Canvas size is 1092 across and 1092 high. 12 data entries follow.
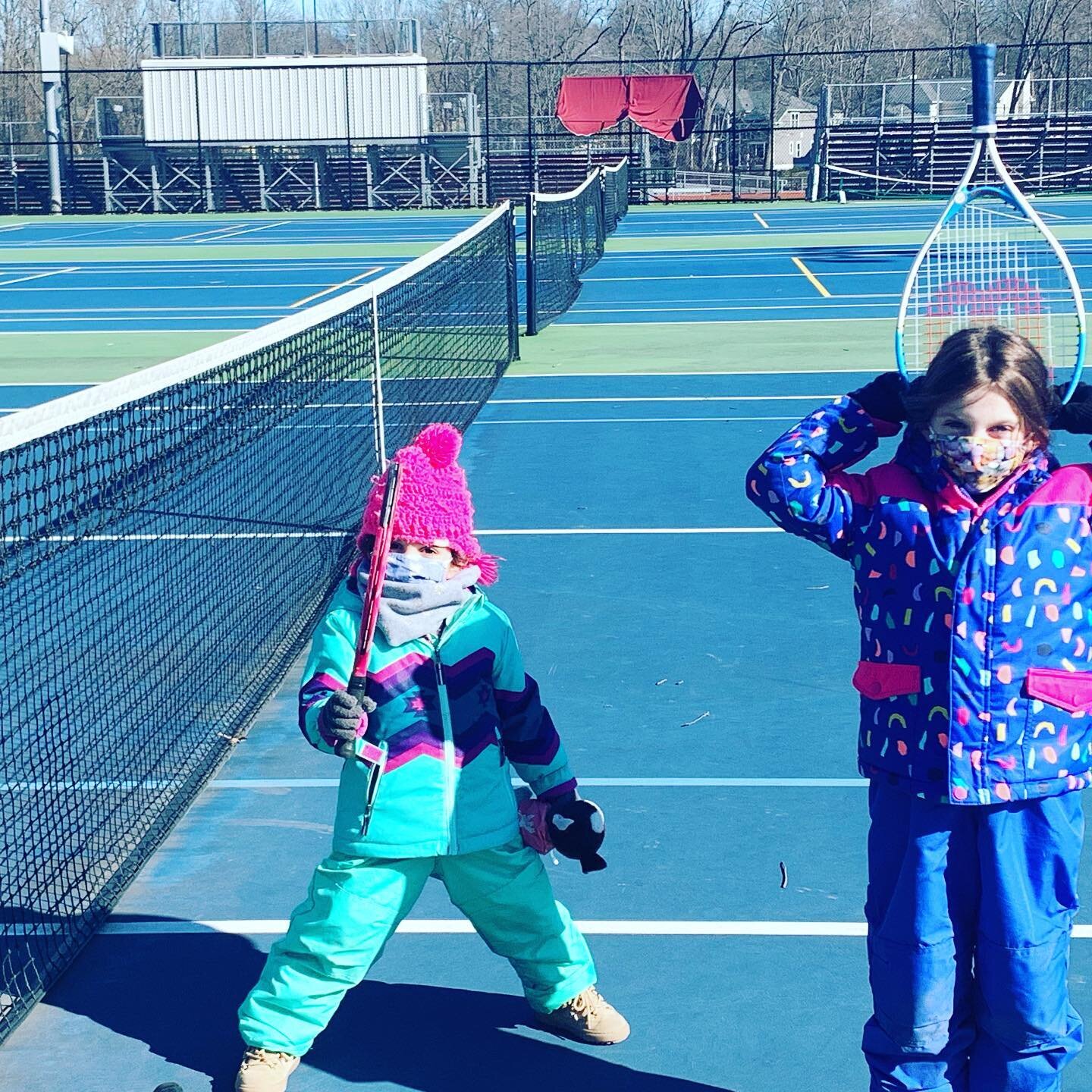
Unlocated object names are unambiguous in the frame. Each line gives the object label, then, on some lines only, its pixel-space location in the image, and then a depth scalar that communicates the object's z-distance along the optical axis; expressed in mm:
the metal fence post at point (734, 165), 38406
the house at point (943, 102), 41469
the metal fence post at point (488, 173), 37347
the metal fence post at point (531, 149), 37844
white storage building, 41969
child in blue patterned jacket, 2832
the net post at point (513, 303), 14654
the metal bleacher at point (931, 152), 39031
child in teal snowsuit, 3258
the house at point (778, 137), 51812
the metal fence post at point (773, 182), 38281
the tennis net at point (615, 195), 30391
